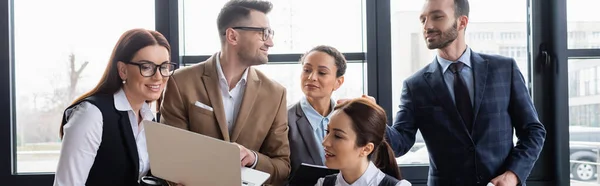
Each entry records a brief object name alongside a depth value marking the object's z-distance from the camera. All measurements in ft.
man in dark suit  7.15
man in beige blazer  7.27
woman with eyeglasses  6.08
